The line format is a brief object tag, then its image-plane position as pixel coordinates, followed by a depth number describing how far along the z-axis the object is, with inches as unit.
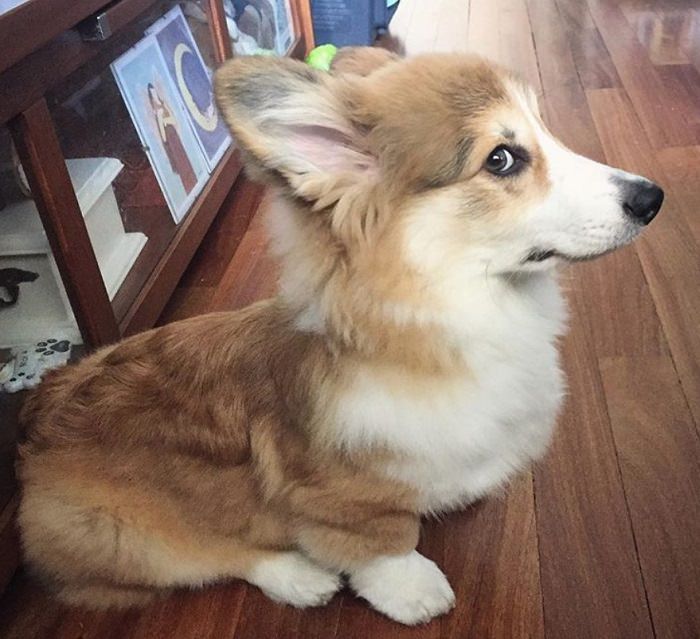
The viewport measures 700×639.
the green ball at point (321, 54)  114.2
